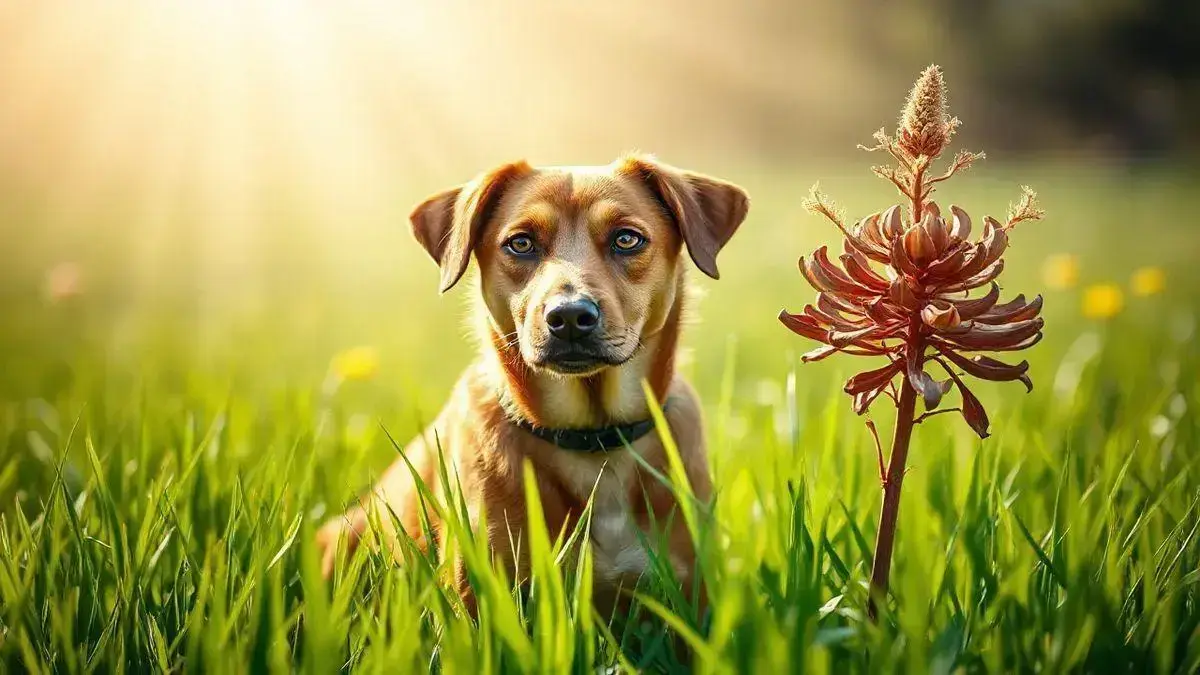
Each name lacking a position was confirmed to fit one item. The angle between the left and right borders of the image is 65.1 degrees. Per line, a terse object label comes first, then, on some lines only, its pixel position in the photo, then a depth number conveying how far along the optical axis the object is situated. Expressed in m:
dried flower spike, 1.78
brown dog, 2.95
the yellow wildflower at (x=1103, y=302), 4.71
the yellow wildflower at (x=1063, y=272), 4.75
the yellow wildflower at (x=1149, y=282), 4.57
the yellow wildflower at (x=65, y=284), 4.09
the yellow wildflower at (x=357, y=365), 4.16
